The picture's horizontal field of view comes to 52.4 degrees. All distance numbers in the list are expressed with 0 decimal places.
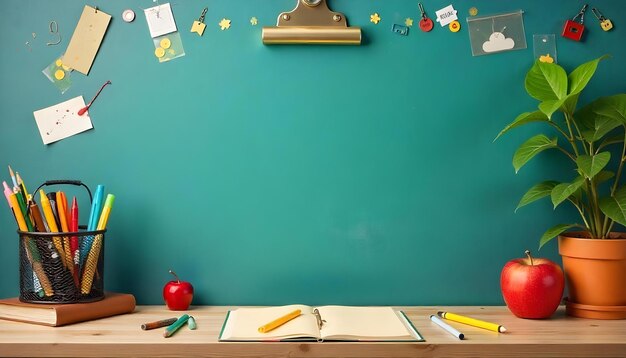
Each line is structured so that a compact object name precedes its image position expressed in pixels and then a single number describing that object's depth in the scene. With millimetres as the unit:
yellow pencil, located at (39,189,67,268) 1367
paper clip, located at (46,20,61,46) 1569
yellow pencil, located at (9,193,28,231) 1399
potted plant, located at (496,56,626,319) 1400
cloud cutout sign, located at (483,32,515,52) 1583
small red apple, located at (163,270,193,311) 1473
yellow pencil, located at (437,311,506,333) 1293
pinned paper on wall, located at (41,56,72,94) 1566
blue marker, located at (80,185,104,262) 1453
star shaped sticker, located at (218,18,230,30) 1571
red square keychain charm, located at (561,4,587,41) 1578
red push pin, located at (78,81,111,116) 1562
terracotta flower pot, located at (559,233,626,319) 1405
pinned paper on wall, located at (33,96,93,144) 1563
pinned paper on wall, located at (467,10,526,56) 1584
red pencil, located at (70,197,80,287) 1384
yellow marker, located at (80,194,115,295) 1394
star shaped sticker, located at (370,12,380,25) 1580
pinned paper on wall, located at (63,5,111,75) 1562
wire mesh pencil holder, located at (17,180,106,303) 1364
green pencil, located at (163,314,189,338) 1235
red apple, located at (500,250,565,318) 1374
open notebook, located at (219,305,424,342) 1222
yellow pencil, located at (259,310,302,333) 1259
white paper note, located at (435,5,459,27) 1585
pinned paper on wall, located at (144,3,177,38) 1568
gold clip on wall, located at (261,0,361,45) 1542
